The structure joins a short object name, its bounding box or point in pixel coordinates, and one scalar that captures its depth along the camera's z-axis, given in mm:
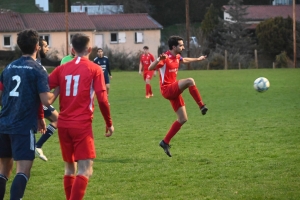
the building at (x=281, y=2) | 86644
